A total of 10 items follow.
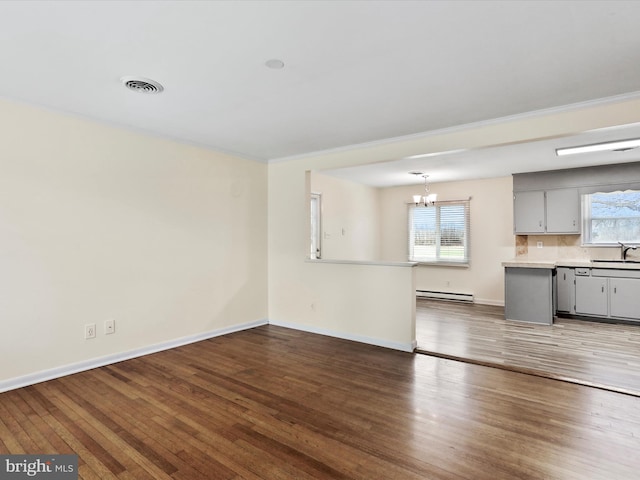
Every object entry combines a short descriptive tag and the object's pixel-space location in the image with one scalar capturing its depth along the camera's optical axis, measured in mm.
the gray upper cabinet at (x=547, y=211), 5873
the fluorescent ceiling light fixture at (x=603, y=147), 3982
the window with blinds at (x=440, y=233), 7109
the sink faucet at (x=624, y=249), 5555
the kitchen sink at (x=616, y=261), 5488
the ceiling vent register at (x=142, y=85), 2620
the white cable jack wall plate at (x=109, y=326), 3559
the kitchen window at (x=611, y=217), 5641
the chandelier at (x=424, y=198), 6391
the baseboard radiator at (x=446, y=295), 6898
